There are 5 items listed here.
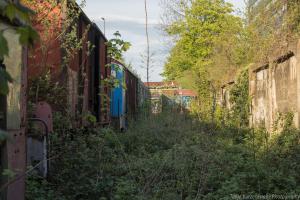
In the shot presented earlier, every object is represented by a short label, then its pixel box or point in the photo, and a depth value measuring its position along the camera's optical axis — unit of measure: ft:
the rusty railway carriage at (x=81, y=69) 25.50
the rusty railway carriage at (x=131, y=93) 68.54
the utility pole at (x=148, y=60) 71.75
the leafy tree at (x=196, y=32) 115.34
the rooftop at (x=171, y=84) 130.41
